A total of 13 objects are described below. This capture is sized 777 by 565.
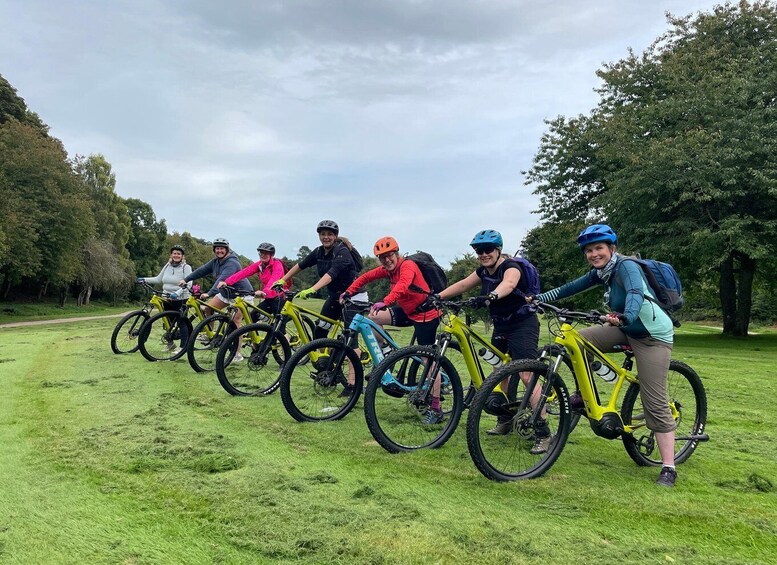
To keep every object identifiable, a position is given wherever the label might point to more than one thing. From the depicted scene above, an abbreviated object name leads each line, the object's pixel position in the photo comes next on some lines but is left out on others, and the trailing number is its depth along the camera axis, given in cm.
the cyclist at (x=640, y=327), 377
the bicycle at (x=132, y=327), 941
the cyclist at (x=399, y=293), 527
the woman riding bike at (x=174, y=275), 952
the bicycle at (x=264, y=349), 641
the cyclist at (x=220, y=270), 880
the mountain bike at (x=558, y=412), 377
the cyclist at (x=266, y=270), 840
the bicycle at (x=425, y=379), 436
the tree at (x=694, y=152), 1662
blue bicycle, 521
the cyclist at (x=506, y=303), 464
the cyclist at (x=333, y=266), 663
